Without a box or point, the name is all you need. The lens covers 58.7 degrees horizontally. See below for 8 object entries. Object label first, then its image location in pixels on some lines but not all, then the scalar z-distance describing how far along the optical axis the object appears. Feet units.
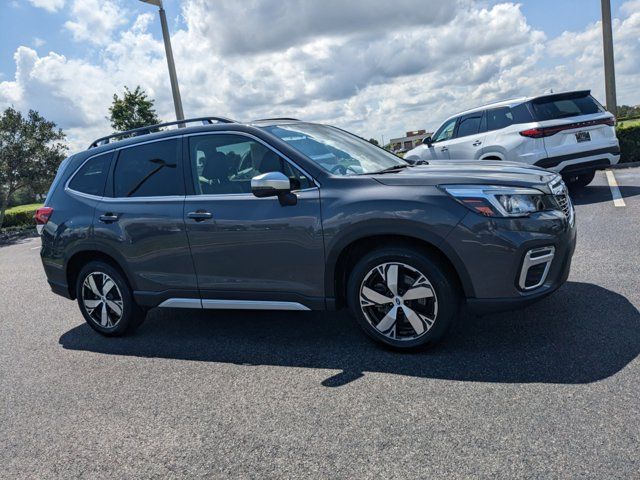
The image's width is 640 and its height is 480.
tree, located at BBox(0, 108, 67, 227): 69.10
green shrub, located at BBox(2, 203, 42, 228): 78.69
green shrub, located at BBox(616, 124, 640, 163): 50.57
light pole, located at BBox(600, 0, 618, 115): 55.36
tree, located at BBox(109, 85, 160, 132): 98.63
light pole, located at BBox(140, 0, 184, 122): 54.54
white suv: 31.17
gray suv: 12.19
